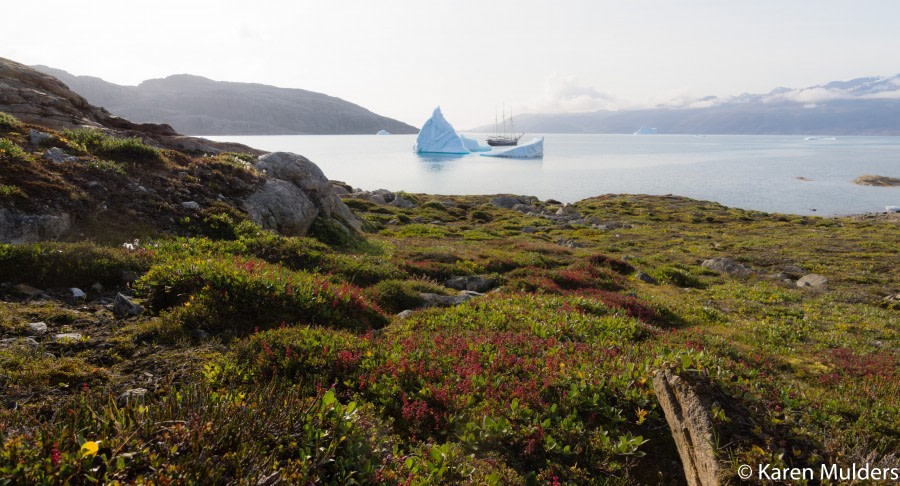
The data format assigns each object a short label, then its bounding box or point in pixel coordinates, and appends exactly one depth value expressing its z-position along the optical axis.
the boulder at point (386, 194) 63.66
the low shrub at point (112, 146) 18.50
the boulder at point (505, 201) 70.06
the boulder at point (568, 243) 38.14
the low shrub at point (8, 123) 17.88
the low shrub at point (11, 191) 12.74
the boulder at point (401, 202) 58.59
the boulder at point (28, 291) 9.33
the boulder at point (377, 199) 59.19
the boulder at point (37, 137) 17.41
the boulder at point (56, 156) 16.25
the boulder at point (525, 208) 66.56
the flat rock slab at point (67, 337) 7.45
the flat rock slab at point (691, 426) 5.64
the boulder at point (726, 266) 28.69
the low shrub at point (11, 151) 14.52
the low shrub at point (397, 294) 13.66
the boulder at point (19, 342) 7.00
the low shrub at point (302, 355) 6.99
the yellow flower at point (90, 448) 3.42
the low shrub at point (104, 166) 16.50
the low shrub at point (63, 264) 9.95
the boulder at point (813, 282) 25.25
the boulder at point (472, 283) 18.17
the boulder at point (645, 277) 23.53
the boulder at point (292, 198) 20.56
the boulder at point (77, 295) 9.51
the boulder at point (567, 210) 63.83
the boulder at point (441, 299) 14.48
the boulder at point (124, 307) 9.00
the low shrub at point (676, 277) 23.97
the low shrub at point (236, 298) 8.91
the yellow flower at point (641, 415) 6.82
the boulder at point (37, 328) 7.67
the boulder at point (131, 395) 5.71
